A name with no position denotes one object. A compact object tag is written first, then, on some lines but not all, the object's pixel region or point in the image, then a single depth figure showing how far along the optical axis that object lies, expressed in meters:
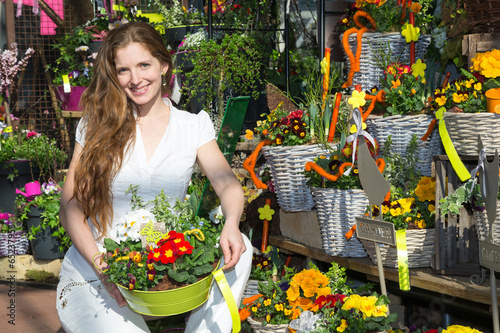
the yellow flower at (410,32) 2.82
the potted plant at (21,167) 4.80
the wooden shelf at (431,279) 2.06
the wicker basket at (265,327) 2.54
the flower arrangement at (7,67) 5.71
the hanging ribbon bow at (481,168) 1.77
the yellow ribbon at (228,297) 1.82
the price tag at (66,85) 4.93
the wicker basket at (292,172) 2.82
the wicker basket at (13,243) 4.57
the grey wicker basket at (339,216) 2.50
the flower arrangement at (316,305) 2.11
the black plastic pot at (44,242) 4.42
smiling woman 2.07
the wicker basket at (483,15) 2.24
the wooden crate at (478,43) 2.24
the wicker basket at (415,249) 2.32
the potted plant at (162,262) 1.75
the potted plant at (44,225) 4.35
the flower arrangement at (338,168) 2.50
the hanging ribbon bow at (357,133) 2.16
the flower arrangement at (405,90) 2.57
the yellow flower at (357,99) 2.50
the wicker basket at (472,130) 2.05
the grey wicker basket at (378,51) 2.90
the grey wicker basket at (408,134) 2.58
